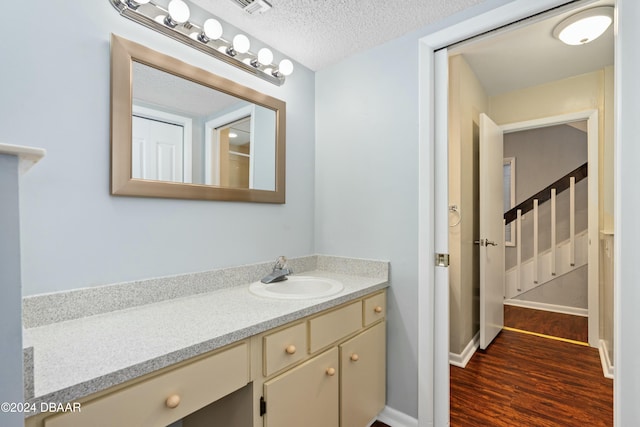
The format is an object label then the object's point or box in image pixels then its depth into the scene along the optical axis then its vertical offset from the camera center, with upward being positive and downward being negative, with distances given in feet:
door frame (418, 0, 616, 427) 5.21 -0.36
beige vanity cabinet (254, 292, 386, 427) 3.72 -2.27
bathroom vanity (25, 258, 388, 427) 2.42 -1.51
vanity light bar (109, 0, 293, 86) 3.97 +2.64
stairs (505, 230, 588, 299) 11.96 -2.25
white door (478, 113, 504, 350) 8.25 -0.52
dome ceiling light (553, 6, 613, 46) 5.70 +3.69
